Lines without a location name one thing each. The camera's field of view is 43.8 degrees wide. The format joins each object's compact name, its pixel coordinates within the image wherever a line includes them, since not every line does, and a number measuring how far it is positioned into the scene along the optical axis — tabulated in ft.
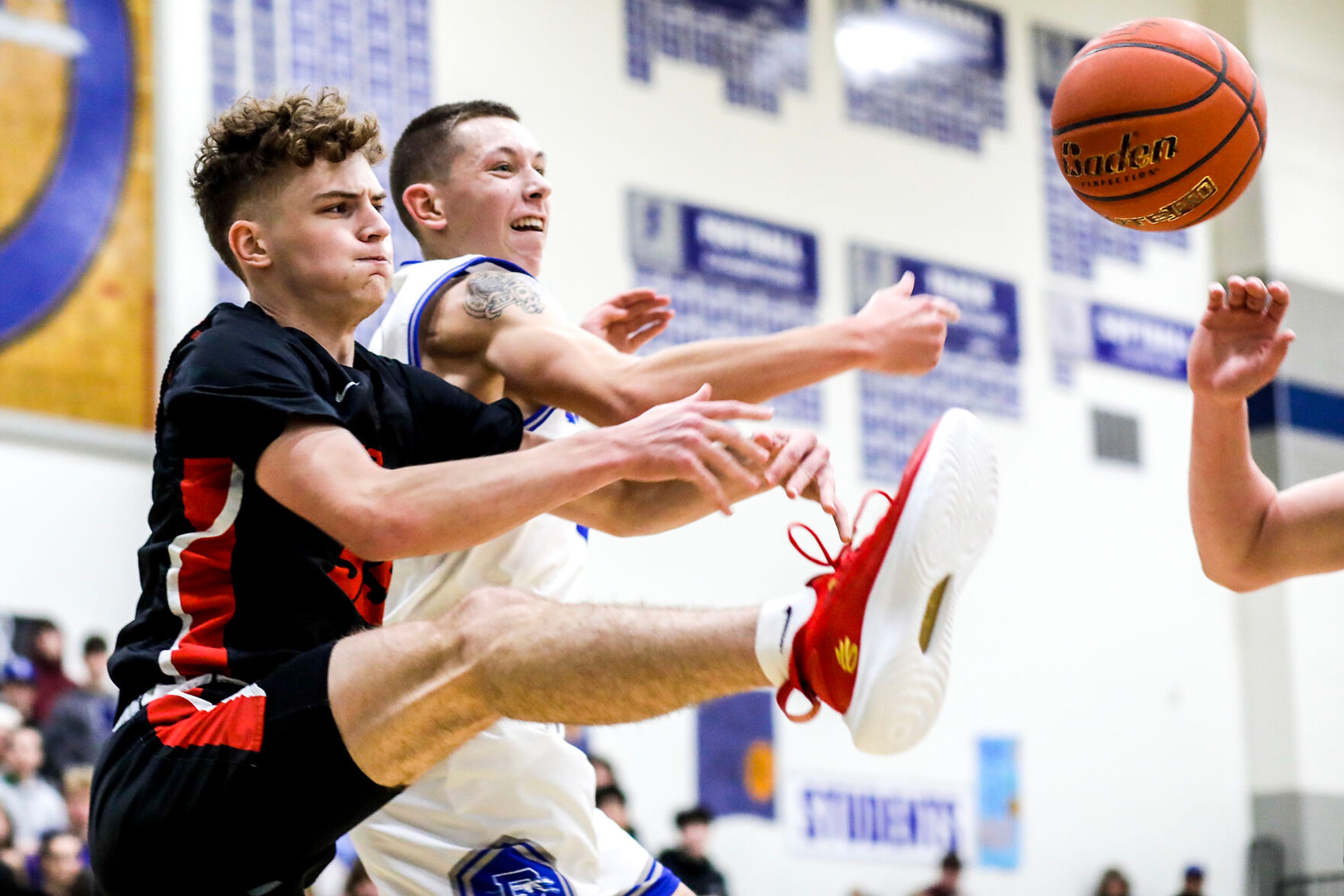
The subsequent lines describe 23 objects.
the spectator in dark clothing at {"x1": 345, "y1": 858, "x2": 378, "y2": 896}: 31.42
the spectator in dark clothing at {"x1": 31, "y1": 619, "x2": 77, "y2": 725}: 29.58
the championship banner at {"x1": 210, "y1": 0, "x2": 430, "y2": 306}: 34.35
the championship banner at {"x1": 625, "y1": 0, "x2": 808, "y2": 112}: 42.52
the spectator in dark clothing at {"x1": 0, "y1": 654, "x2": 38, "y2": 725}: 28.99
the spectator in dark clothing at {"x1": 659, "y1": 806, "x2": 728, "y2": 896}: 34.81
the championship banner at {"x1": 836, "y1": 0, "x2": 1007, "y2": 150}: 47.11
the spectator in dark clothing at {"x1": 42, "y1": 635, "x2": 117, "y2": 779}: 29.17
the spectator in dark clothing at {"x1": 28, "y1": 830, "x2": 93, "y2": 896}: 27.55
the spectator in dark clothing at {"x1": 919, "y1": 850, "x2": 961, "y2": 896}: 42.22
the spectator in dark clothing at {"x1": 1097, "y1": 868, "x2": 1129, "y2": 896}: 46.78
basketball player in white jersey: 12.69
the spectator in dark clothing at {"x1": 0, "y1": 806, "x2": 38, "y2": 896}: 24.54
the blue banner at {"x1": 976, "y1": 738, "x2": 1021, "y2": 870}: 45.37
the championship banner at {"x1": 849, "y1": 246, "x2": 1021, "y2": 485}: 45.34
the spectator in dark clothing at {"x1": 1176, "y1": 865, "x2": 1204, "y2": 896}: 48.34
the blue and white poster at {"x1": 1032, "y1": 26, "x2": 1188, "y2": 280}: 50.67
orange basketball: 14.25
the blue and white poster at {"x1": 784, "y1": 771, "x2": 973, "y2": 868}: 41.68
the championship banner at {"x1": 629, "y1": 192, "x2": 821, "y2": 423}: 41.73
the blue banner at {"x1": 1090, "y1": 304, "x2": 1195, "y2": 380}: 51.06
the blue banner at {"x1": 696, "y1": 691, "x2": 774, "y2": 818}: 40.29
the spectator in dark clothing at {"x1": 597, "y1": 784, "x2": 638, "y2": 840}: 31.40
